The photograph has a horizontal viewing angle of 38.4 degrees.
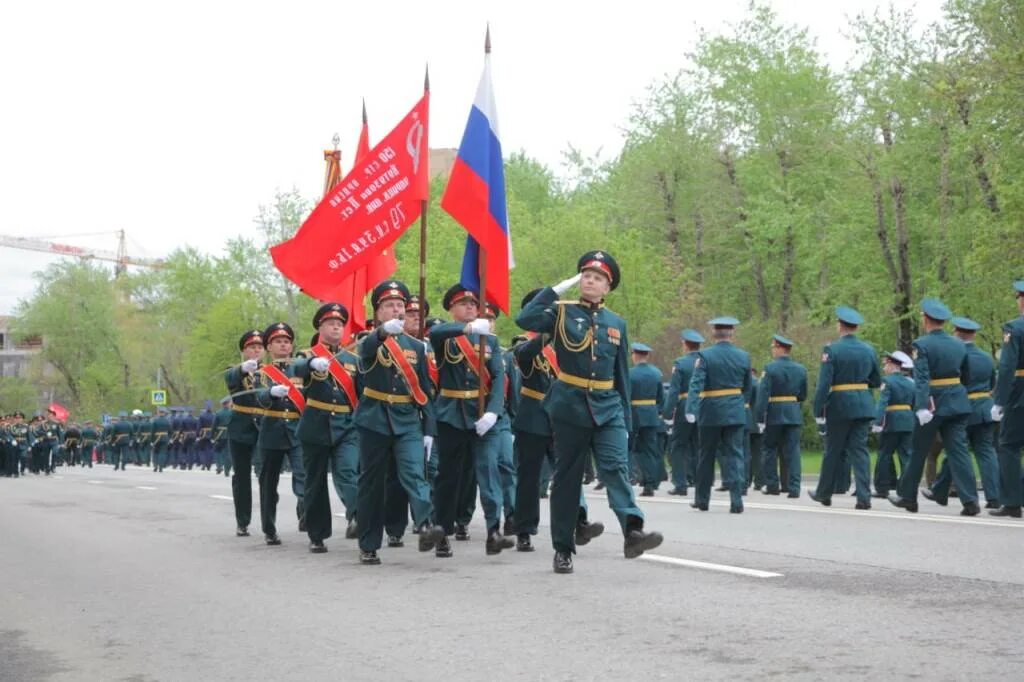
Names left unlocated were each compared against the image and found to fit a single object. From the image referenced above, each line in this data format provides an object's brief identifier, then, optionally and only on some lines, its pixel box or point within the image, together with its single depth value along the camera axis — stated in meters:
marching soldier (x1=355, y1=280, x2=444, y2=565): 11.24
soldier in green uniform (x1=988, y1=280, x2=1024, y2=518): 13.20
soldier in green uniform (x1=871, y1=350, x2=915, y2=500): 18.92
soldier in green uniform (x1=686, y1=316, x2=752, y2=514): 15.59
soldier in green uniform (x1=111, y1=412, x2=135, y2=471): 52.34
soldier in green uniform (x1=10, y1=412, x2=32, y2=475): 43.84
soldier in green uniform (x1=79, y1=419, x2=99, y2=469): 54.03
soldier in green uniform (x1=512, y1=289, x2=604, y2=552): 10.92
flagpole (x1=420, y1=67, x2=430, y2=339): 11.33
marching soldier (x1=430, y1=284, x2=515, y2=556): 11.69
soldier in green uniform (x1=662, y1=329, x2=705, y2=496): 20.44
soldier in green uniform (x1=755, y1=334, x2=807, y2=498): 19.53
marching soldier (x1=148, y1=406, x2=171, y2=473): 47.47
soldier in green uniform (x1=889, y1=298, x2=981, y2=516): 14.27
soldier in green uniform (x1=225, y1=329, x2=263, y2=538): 14.16
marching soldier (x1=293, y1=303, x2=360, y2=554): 12.55
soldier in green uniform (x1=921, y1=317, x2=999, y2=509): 14.66
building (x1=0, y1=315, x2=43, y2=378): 154.44
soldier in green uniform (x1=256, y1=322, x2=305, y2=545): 13.48
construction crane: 196.46
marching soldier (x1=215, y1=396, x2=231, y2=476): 37.79
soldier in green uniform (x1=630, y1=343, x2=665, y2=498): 20.36
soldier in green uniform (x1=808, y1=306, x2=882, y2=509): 15.77
